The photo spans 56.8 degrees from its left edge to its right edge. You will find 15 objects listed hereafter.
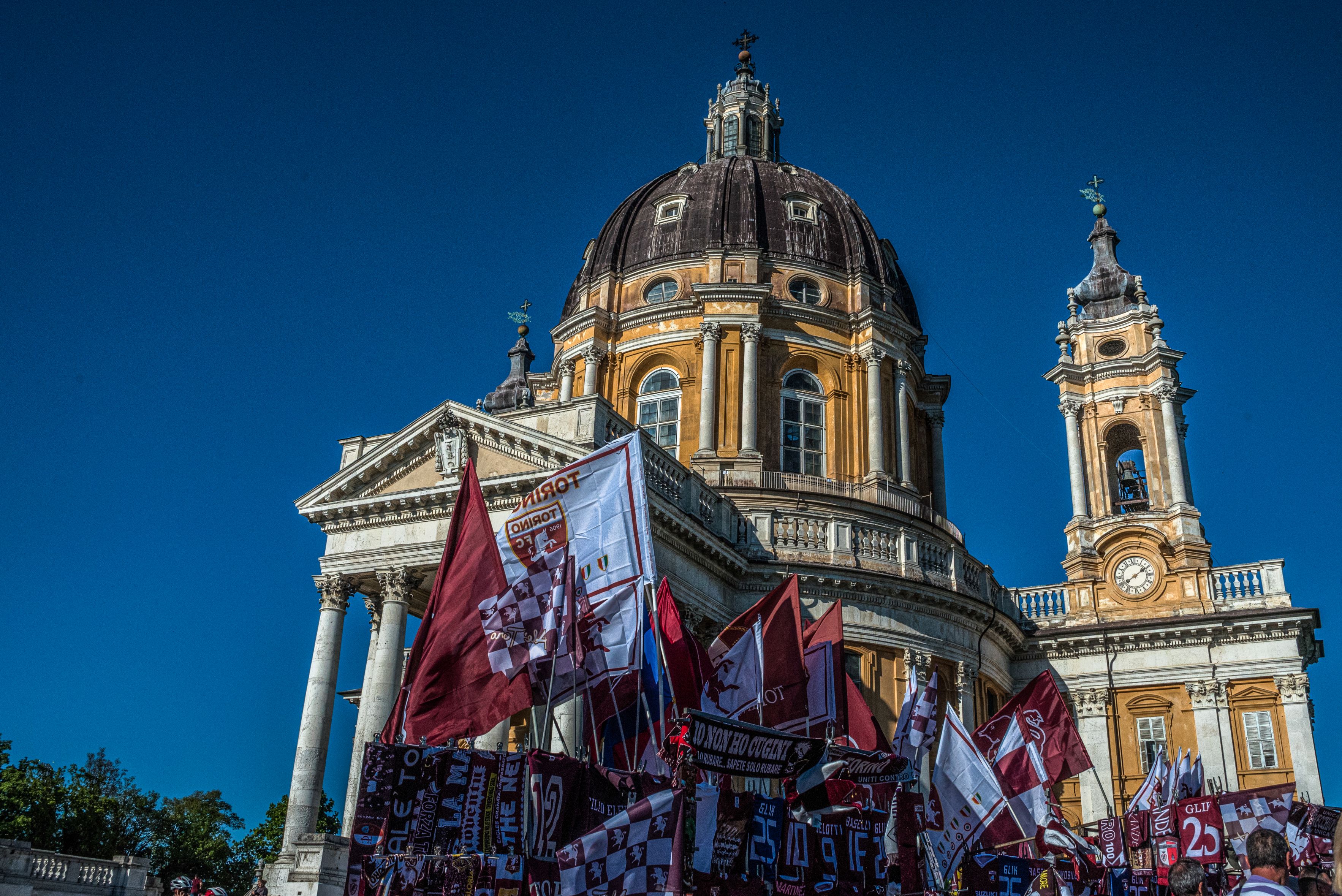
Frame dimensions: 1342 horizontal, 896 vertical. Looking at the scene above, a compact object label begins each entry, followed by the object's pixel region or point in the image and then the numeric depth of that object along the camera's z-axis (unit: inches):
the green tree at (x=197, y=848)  2381.9
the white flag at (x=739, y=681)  531.2
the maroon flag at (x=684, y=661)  502.9
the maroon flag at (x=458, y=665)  474.9
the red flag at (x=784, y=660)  566.3
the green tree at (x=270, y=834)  2373.3
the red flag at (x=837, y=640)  600.4
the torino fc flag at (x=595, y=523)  490.3
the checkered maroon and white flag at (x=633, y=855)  386.9
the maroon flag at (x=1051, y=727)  732.0
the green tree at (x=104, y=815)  2078.0
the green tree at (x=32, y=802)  1924.2
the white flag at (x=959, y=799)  565.6
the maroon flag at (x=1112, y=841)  786.8
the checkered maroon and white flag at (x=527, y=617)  480.7
